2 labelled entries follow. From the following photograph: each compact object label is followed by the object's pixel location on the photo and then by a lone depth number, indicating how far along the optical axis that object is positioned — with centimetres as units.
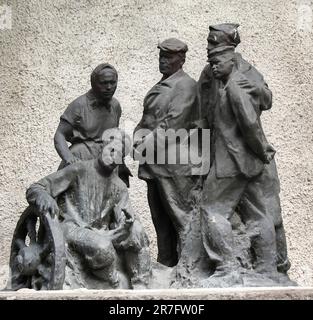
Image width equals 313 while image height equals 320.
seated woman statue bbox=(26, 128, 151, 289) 1122
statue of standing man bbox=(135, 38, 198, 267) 1171
